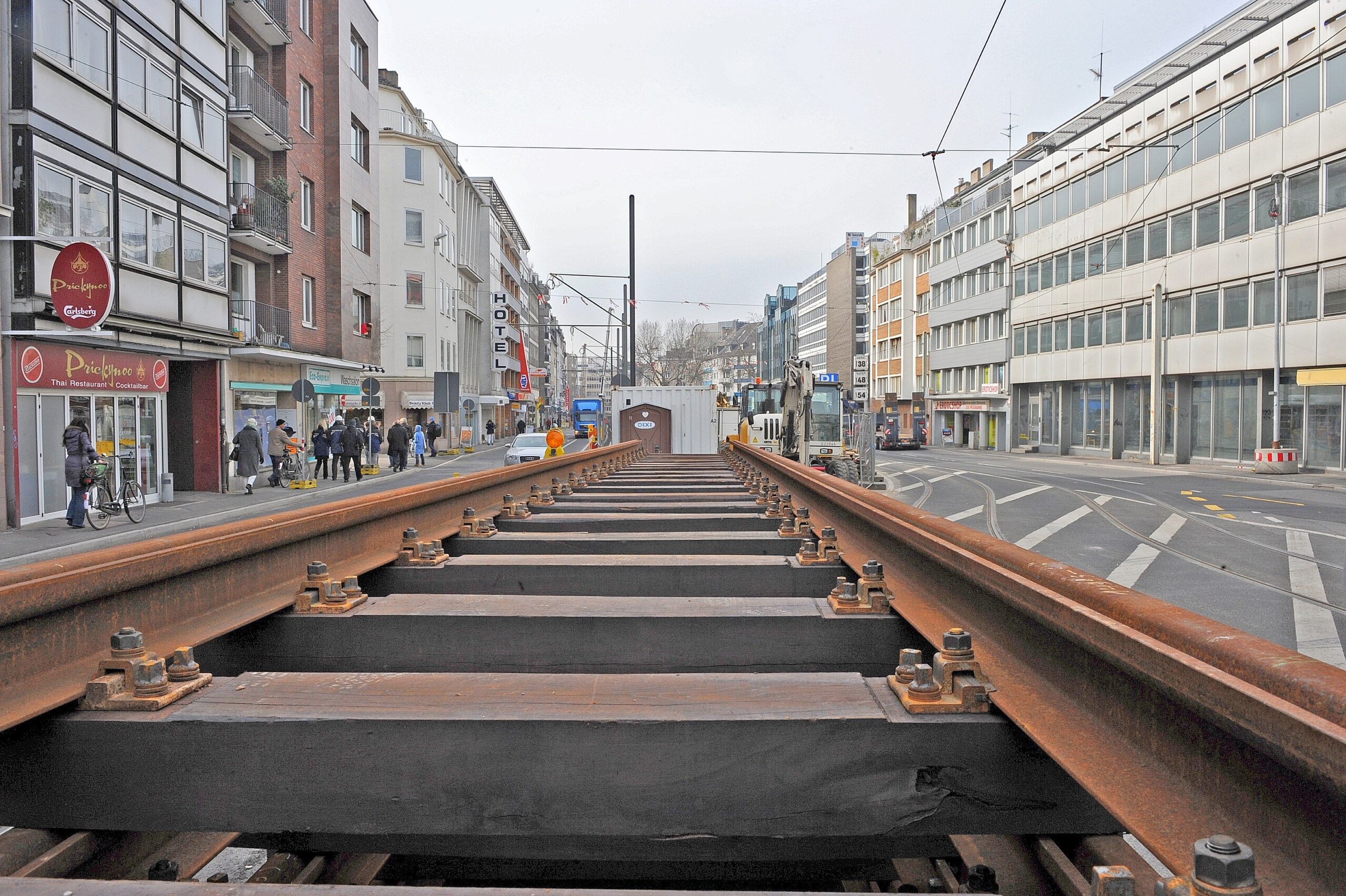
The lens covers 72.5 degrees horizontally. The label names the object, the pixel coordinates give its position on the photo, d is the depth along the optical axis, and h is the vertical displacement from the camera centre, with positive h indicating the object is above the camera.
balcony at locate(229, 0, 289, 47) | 26.77 +12.19
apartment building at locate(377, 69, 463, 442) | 49.16 +9.05
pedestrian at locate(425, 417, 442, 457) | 44.75 -0.60
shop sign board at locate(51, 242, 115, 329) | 16.64 +2.44
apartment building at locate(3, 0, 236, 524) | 16.88 +4.23
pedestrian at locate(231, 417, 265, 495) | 23.41 -0.82
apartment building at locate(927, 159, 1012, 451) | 56.53 +6.97
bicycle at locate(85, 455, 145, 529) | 17.20 -1.52
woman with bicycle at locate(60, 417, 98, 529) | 16.45 -0.74
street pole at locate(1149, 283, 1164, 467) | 37.53 +1.37
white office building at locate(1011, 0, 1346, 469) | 30.53 +7.01
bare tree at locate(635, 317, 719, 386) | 94.56 +7.07
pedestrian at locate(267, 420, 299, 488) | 25.30 -0.68
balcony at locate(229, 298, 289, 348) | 26.61 +2.98
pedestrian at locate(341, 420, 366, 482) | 28.19 -0.79
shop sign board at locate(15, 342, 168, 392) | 16.89 +1.06
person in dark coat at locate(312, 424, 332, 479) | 27.80 -0.79
